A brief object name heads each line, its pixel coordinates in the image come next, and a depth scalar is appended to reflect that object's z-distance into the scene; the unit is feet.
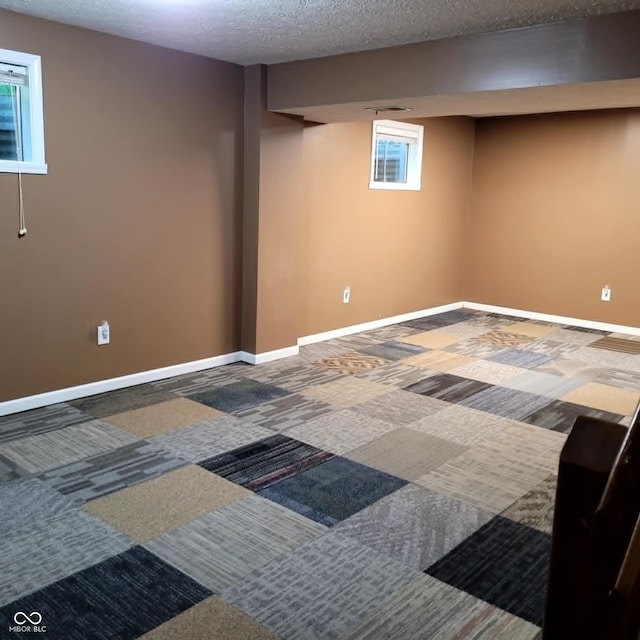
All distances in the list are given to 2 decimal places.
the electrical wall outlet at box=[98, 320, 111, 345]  12.87
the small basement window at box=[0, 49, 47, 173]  11.11
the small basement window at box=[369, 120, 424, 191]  19.19
